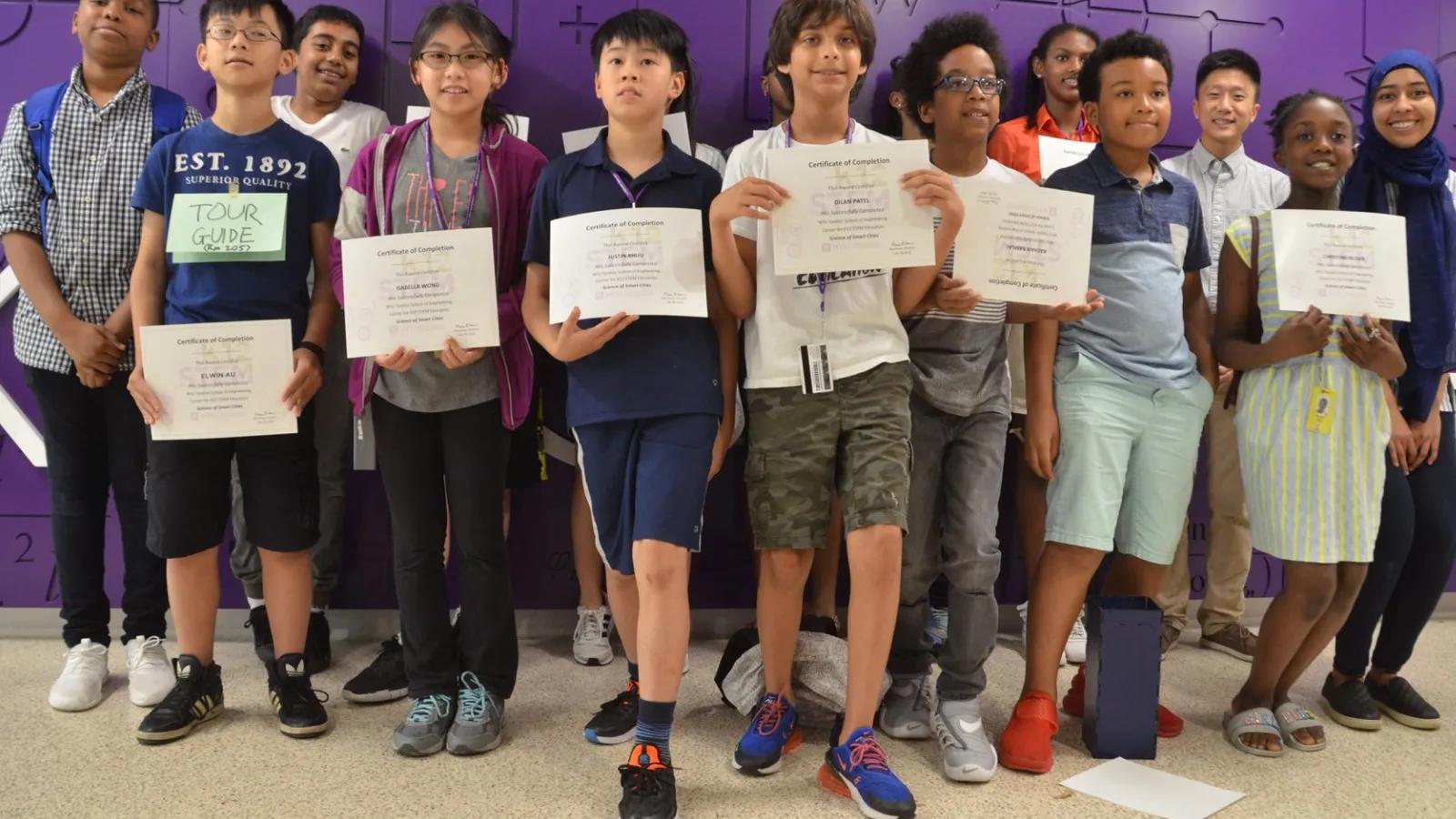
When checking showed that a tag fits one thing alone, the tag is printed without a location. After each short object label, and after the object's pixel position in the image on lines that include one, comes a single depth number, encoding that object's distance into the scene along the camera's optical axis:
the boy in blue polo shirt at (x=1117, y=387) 2.18
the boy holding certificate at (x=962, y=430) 2.18
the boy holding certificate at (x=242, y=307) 2.17
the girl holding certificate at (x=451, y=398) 2.14
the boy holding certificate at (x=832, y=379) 1.98
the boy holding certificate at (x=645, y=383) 1.95
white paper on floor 1.97
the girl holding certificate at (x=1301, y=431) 2.21
